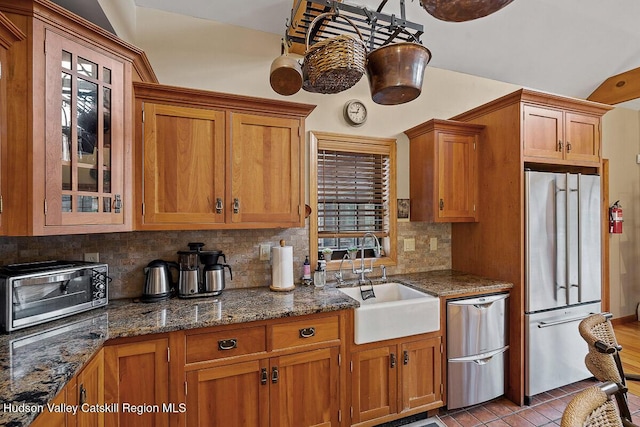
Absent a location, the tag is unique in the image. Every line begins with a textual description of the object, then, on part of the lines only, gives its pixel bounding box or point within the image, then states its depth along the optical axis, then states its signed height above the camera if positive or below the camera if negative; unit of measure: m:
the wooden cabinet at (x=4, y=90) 1.29 +0.52
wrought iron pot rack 1.38 +1.12
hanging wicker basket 1.20 +0.60
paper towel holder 2.24 -0.52
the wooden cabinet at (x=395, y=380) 2.01 -1.12
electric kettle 1.96 -0.43
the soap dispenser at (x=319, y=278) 2.44 -0.50
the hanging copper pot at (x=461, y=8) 1.05 +0.71
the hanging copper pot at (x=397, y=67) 1.26 +0.60
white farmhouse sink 1.98 -0.69
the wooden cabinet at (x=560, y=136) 2.45 +0.63
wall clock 2.69 +0.88
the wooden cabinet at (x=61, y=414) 0.98 -0.66
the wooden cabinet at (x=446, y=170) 2.65 +0.38
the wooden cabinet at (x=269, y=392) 1.65 -1.00
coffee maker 2.03 -0.38
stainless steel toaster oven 1.43 -0.38
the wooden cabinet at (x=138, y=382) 1.49 -0.82
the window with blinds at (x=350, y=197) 2.69 +0.15
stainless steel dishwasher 2.27 -1.00
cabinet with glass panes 1.34 +0.43
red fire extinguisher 3.80 -0.07
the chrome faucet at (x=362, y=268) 2.59 -0.47
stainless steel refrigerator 2.40 -0.47
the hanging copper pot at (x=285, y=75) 1.57 +0.72
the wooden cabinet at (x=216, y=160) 1.88 +0.35
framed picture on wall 2.90 +0.05
